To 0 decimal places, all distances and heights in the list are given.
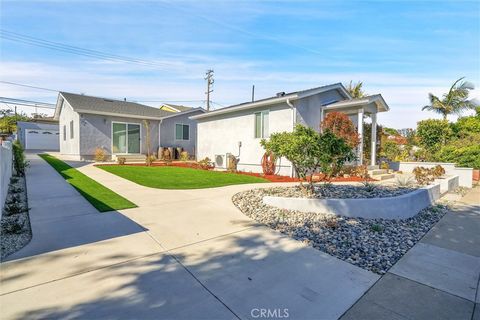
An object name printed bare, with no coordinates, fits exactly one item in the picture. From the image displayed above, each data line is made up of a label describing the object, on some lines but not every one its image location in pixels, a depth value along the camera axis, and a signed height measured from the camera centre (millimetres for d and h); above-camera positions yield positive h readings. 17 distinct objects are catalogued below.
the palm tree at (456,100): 20188 +4475
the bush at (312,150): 5855 +94
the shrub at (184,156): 17356 -140
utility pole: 29062 +8798
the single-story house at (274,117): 11031 +1848
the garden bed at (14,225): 3480 -1218
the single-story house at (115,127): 15477 +1945
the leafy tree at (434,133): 16641 +1395
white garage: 28730 +2311
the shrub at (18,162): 9405 -283
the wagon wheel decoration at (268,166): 11484 -580
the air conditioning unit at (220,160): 14431 -369
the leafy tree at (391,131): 28933 +2637
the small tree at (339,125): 10845 +1317
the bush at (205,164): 13805 -583
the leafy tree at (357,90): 24141 +6371
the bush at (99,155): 15059 -39
